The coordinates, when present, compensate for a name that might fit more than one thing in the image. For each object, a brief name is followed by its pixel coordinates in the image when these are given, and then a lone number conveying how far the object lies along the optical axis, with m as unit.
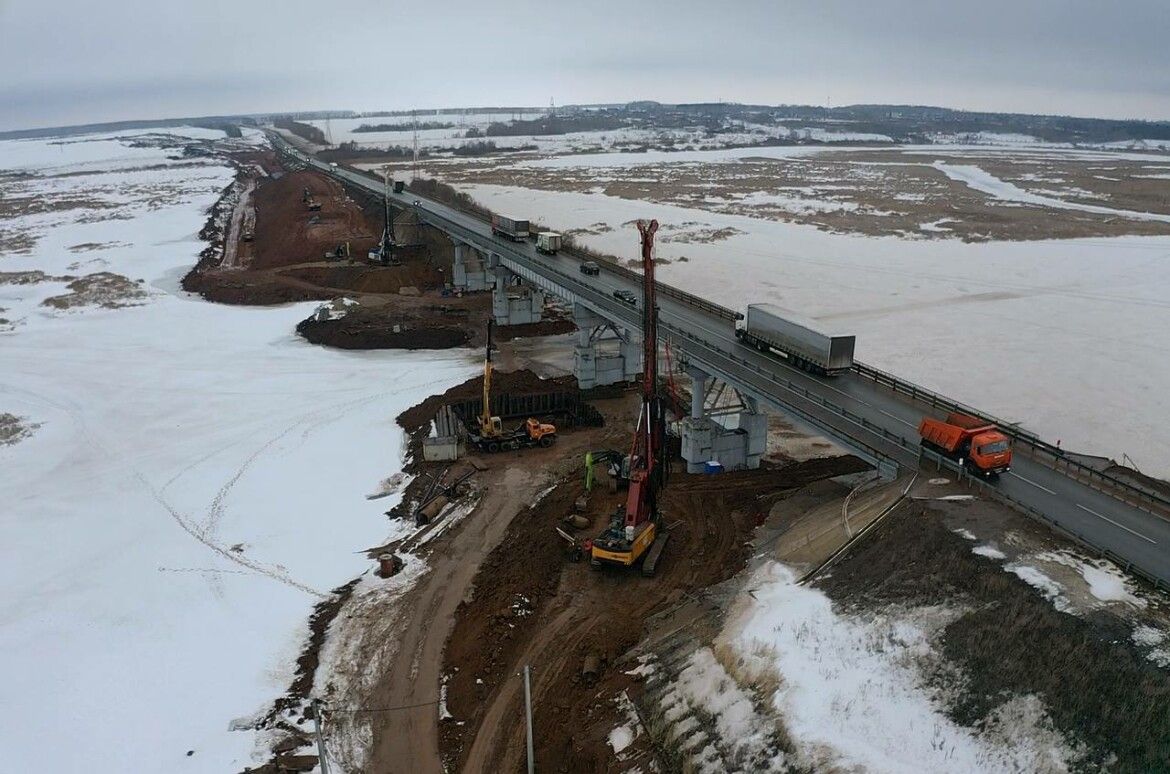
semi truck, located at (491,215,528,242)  80.25
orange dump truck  29.89
